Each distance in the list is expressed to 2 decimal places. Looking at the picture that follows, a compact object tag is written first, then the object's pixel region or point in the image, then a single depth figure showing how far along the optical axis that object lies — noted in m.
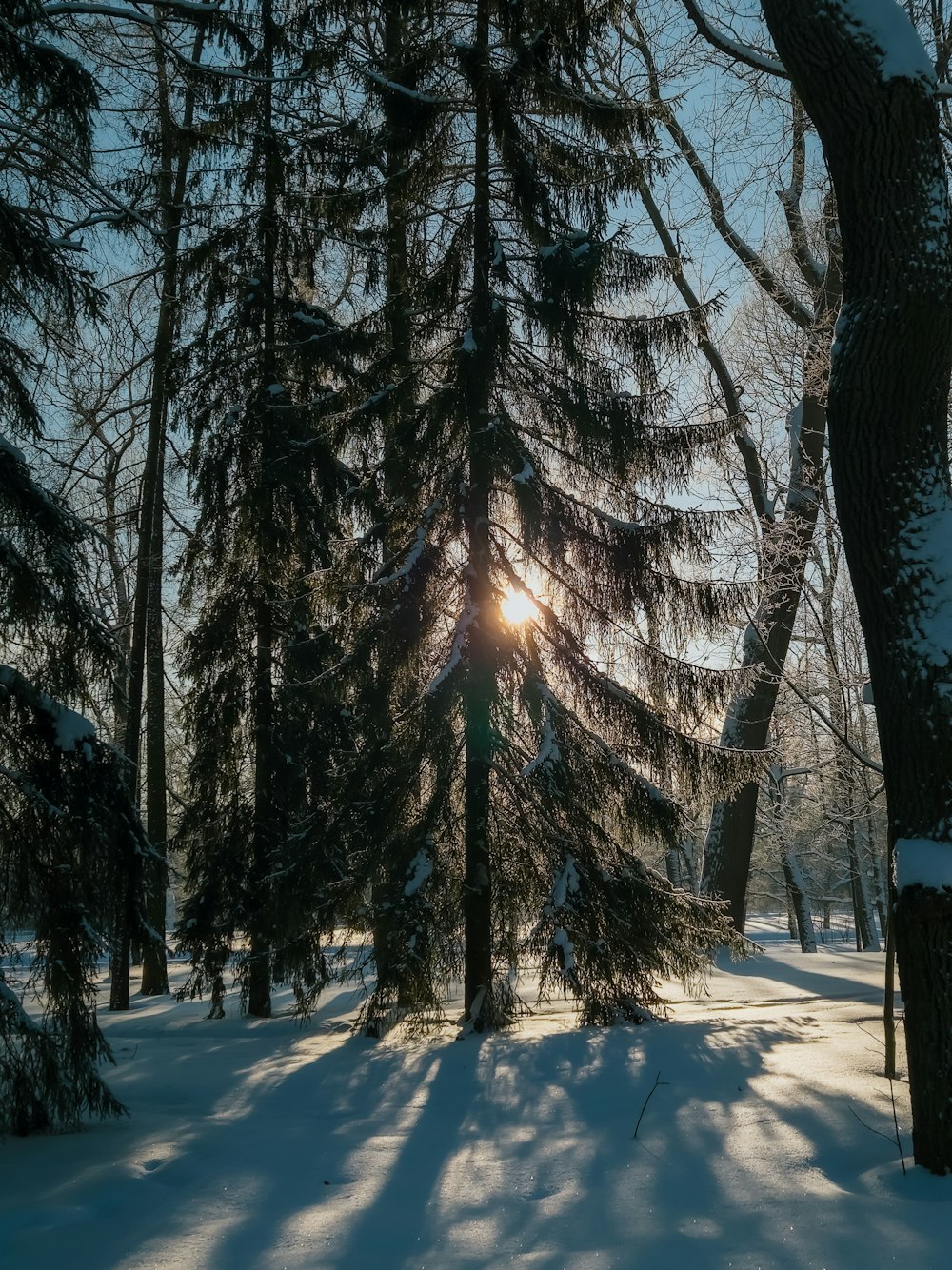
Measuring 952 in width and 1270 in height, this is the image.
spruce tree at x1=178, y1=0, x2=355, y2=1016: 10.92
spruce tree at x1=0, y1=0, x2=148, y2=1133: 4.86
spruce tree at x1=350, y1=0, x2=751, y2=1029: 7.94
